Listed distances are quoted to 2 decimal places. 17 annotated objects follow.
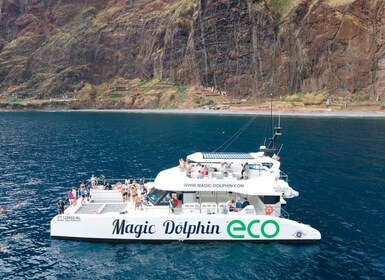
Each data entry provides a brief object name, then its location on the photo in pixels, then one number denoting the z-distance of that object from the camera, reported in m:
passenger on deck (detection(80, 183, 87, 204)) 27.25
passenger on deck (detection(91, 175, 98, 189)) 28.20
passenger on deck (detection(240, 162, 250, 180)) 25.60
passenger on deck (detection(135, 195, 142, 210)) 24.67
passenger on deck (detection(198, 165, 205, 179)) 25.08
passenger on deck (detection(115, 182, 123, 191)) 27.98
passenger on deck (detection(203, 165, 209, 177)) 25.30
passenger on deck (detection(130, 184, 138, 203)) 26.04
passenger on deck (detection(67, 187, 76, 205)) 26.20
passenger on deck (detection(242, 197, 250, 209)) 24.57
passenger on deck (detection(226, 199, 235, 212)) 24.27
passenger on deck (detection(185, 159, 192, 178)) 25.36
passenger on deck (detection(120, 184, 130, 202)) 27.06
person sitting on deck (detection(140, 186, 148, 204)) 26.08
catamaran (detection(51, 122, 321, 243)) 23.61
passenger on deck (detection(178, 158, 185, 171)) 26.59
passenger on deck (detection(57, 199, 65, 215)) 23.90
